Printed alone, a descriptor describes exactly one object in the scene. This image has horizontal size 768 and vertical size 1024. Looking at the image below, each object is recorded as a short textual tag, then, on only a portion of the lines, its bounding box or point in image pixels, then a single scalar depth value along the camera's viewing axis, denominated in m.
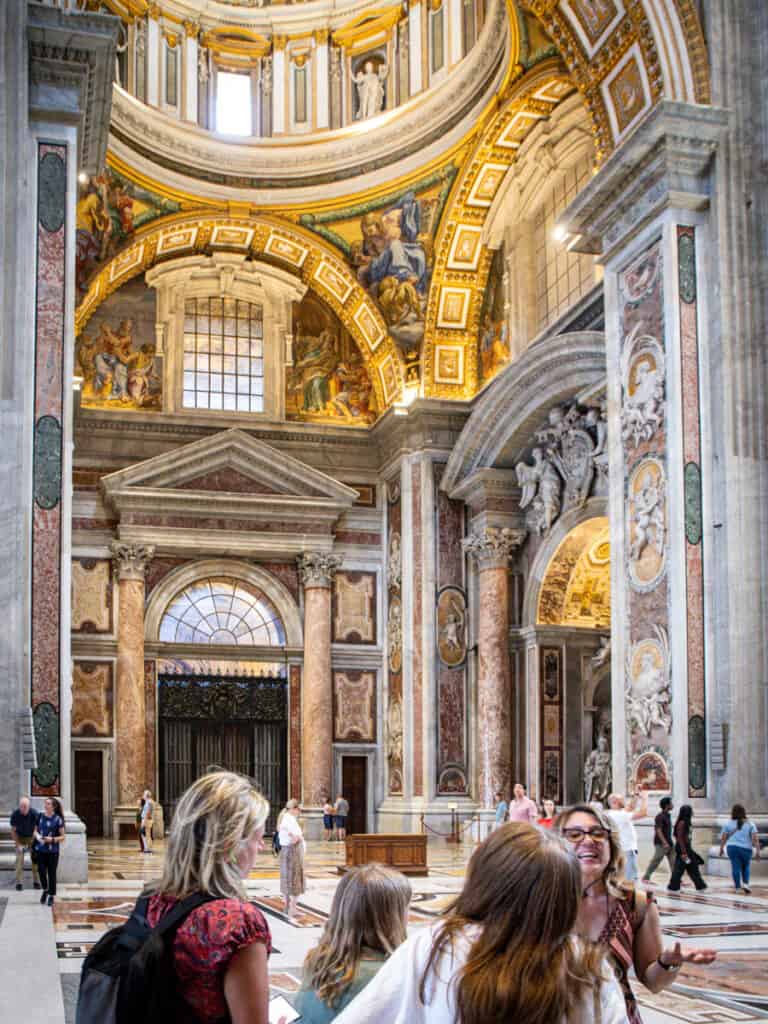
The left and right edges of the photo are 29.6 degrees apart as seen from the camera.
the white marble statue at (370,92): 26.09
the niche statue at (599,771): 22.81
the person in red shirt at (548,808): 18.23
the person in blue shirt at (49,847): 12.34
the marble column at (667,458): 15.93
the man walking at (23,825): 13.20
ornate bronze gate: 26.33
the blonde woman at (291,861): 11.45
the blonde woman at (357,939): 3.68
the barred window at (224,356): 27.81
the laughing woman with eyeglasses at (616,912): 3.37
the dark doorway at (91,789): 25.30
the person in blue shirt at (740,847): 13.67
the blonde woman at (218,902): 2.84
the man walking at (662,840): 14.48
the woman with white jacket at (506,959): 2.19
